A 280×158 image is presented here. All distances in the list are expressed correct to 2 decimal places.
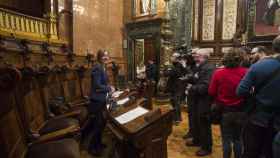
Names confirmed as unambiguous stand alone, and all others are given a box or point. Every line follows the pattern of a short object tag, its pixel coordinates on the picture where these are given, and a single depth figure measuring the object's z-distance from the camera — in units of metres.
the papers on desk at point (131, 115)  1.93
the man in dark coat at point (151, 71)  7.96
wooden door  9.46
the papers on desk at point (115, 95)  3.57
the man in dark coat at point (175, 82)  4.46
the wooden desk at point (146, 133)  1.68
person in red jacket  2.35
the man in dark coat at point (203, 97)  3.02
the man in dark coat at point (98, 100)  3.06
